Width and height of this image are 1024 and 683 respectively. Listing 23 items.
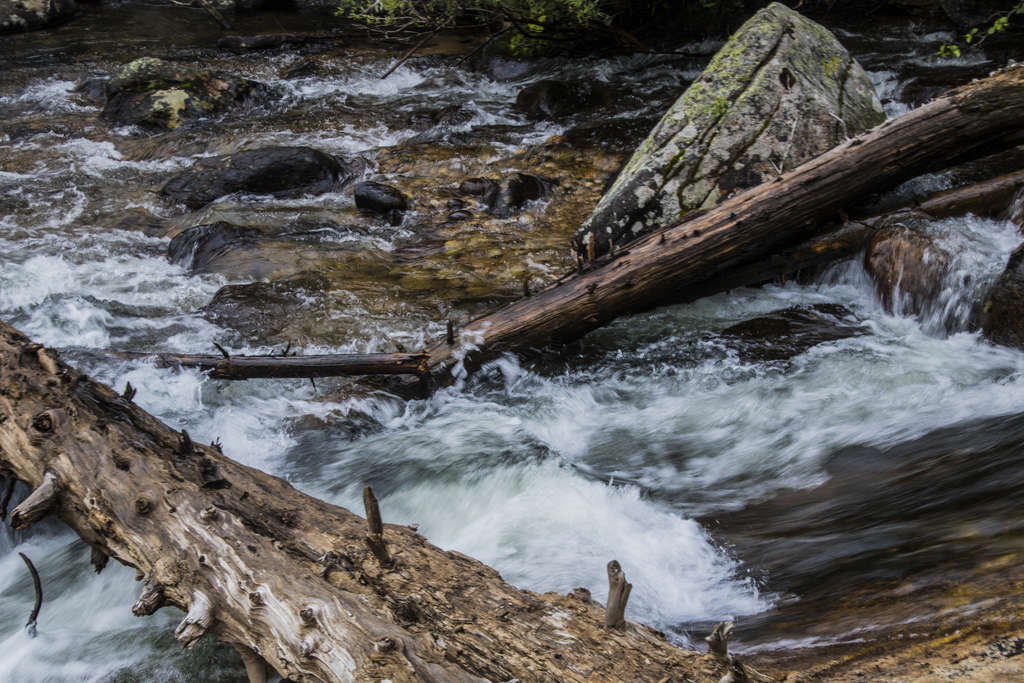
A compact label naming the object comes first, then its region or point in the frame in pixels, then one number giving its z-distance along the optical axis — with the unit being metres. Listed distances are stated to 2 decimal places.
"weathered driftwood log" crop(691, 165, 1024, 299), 5.85
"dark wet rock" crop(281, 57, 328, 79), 12.29
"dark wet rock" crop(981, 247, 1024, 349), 4.78
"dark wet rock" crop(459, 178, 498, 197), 8.25
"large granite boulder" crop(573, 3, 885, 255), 5.90
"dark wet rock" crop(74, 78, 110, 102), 11.35
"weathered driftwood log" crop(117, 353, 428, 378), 4.79
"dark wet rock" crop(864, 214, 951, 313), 5.40
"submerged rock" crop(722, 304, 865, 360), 5.39
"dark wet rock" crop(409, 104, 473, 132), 10.10
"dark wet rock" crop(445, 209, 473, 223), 7.79
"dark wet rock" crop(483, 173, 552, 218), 7.89
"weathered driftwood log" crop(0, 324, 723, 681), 2.32
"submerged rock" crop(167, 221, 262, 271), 7.03
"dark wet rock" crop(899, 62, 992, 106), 8.55
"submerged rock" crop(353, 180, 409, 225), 7.94
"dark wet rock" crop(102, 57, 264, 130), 10.38
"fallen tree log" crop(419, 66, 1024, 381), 4.95
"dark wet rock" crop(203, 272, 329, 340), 6.06
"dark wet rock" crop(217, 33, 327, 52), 13.65
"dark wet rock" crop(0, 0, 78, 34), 14.64
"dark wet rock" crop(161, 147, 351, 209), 8.39
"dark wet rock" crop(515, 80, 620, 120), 10.16
